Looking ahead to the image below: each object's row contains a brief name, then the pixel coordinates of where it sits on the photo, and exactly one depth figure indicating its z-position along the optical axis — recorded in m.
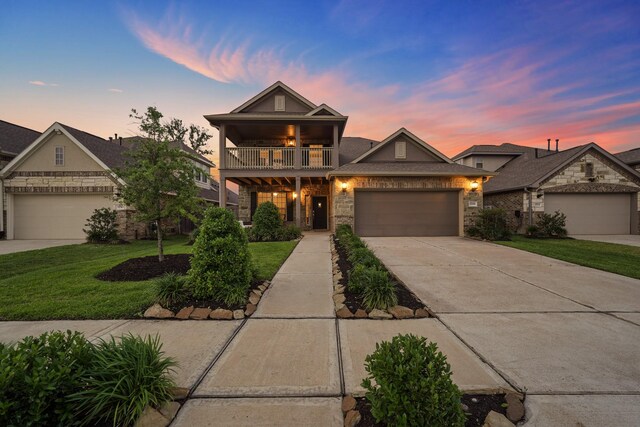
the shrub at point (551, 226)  12.68
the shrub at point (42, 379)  1.41
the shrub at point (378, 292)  3.71
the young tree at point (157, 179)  5.93
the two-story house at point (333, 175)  12.58
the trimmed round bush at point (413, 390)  1.48
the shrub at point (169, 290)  3.74
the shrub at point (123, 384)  1.70
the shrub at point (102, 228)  11.80
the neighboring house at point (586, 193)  13.74
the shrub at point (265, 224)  11.33
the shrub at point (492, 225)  11.29
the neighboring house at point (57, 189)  12.96
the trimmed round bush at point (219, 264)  3.86
